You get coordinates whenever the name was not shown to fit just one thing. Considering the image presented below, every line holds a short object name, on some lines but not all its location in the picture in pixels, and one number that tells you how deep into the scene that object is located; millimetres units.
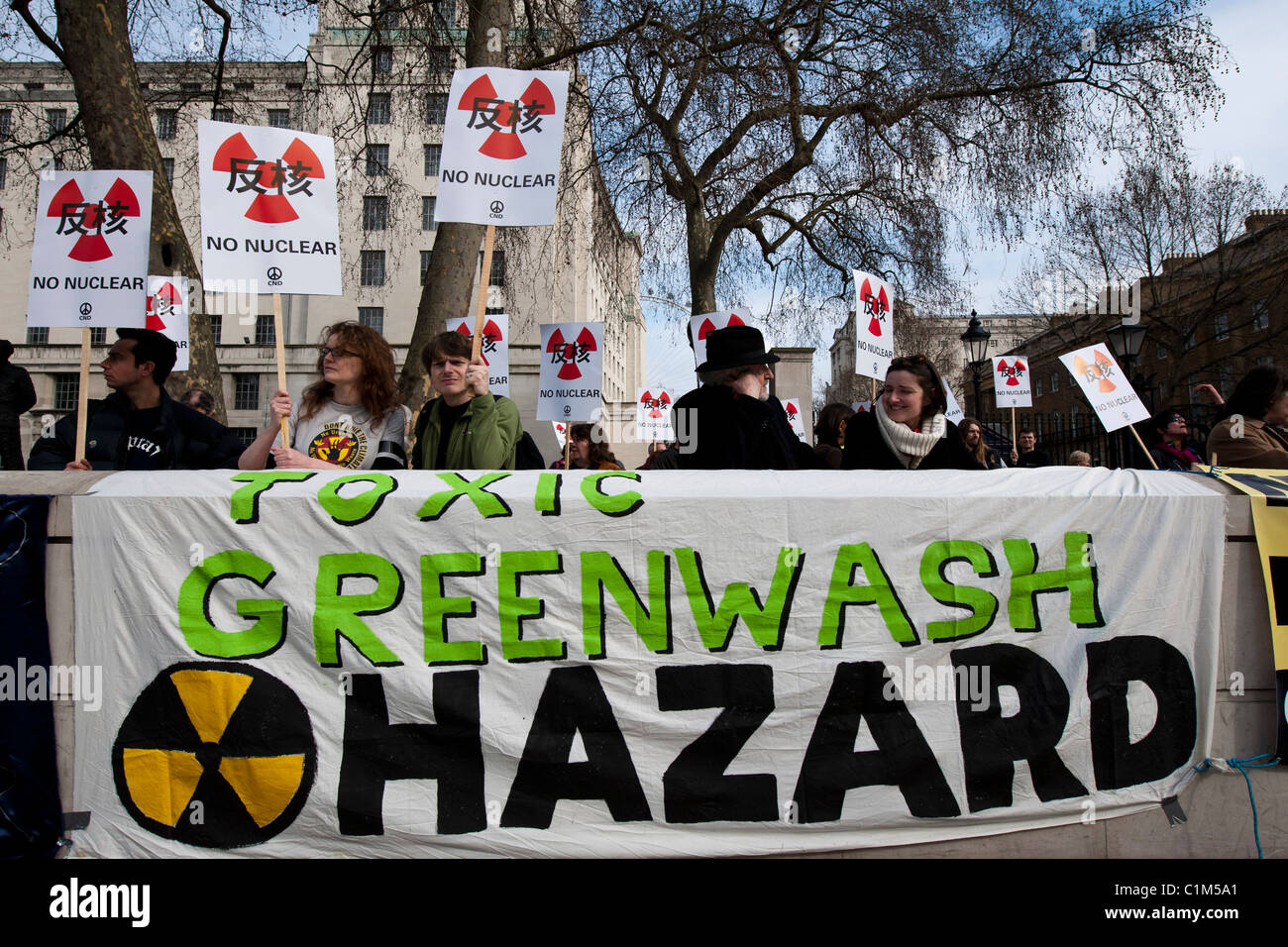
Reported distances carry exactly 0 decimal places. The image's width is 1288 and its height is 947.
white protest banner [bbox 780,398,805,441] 11731
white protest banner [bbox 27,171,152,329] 4312
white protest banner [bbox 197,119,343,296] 4074
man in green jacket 3807
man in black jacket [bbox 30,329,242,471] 4000
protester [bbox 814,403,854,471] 7330
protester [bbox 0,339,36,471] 5707
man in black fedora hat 3756
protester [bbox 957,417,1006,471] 7828
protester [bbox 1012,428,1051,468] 10484
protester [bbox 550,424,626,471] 7672
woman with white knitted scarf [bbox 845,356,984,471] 3762
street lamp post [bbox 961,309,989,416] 16062
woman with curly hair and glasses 3842
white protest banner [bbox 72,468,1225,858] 2924
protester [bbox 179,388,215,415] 7582
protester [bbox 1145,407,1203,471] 7516
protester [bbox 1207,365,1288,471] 4176
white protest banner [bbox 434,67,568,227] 4523
